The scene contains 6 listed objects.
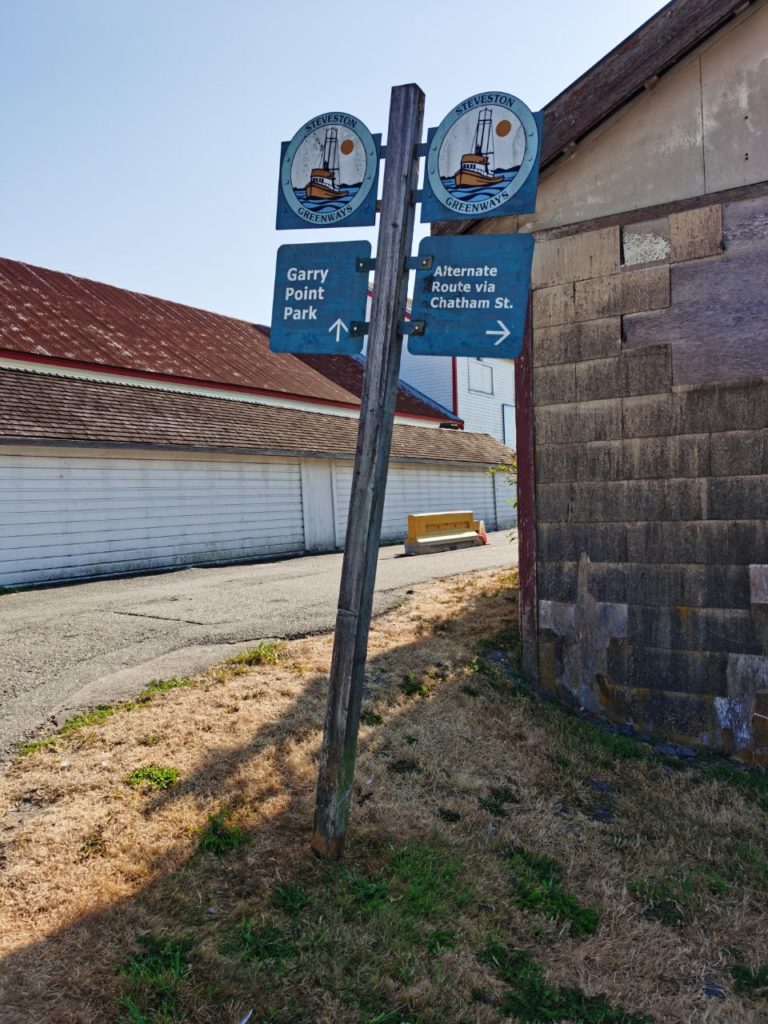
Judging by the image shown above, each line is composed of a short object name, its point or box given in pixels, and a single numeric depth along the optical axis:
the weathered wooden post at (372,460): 3.60
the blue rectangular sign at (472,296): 3.54
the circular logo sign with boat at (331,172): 3.72
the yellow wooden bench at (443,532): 17.17
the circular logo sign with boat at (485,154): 3.59
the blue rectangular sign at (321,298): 3.72
